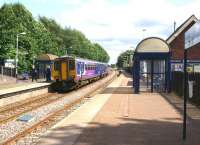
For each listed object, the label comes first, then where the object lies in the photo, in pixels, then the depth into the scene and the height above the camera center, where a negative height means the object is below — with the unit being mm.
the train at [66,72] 40375 -134
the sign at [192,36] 10057 +709
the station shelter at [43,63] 62984 +934
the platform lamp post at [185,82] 12484 -294
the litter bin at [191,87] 22400 -727
